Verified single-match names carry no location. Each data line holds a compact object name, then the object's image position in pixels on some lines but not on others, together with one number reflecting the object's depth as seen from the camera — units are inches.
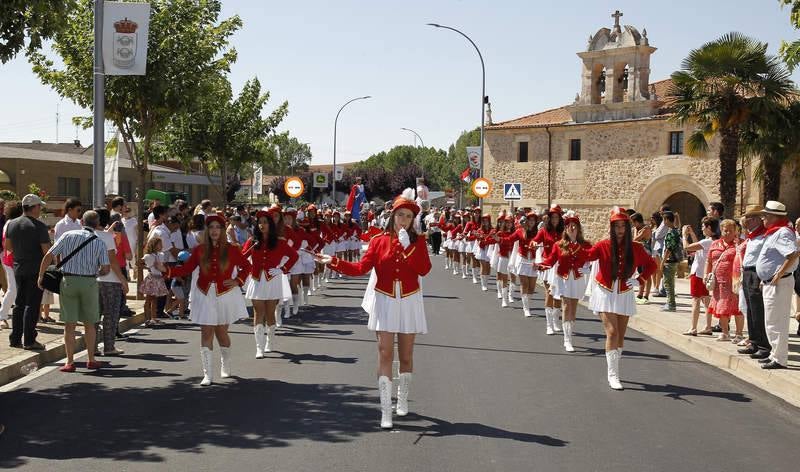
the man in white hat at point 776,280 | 391.1
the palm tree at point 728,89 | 1017.5
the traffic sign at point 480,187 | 1315.8
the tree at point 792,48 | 485.1
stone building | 1807.3
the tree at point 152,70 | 716.7
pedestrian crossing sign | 1145.4
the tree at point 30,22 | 395.9
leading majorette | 293.9
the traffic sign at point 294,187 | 1071.6
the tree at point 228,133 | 1332.4
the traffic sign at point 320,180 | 1461.7
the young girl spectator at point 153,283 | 543.2
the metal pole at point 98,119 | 557.0
